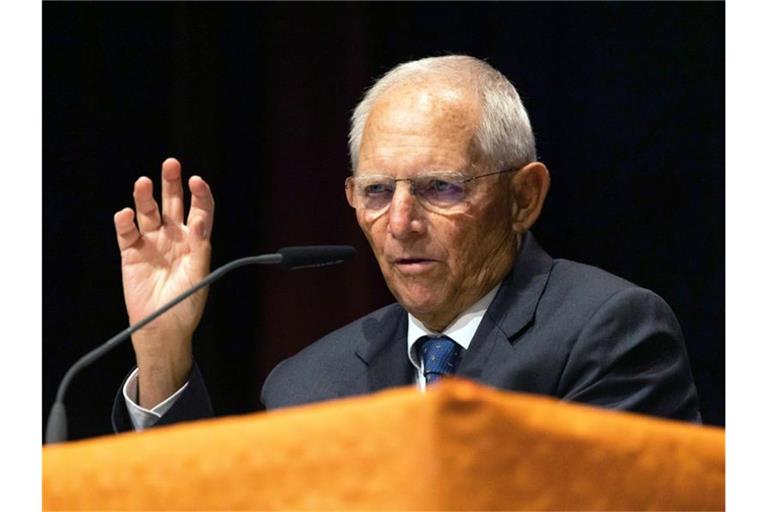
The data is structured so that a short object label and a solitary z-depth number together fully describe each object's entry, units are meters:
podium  3.78
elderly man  5.27
